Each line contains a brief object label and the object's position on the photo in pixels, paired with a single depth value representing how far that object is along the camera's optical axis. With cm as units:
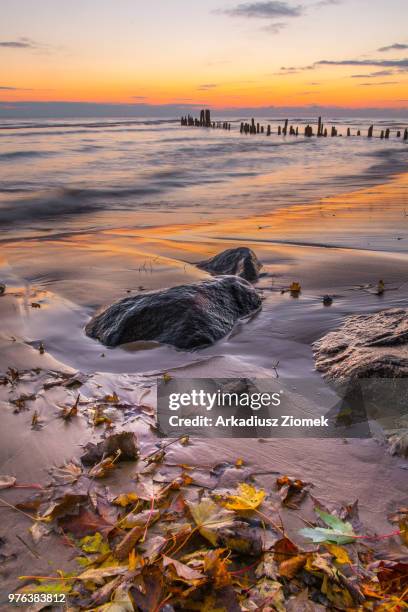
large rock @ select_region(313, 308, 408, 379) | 301
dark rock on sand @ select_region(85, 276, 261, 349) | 401
